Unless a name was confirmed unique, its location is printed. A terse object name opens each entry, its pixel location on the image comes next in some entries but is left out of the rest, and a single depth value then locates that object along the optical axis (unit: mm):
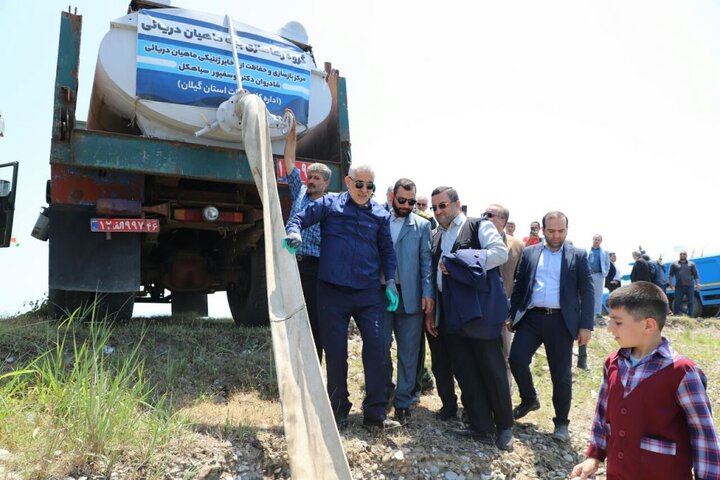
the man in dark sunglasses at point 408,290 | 3781
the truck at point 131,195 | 4438
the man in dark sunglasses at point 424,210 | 4684
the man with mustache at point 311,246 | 3826
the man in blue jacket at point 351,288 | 3463
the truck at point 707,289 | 13664
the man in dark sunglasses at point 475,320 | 3588
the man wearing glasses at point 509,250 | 4504
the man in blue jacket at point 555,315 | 3883
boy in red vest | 1903
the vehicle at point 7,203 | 5180
